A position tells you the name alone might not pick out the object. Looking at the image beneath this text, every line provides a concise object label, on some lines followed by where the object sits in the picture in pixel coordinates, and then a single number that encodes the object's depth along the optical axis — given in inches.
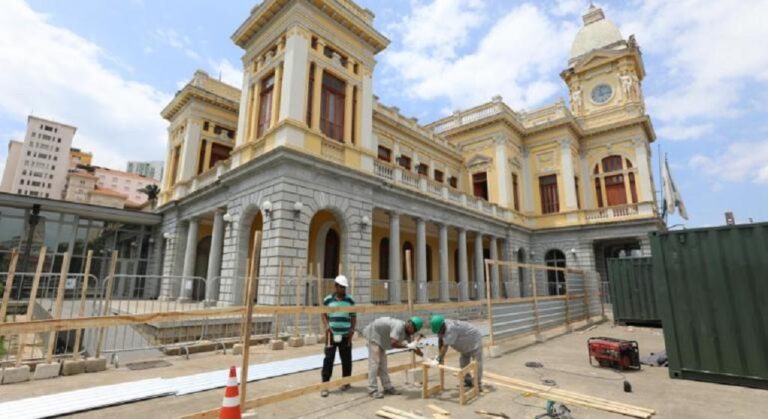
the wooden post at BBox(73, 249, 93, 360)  263.4
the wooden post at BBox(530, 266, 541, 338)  416.2
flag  1002.7
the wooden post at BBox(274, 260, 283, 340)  376.2
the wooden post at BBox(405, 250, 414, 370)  281.4
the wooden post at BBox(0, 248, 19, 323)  238.2
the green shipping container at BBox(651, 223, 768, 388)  235.6
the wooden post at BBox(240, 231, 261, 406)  166.4
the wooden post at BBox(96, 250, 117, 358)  278.7
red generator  284.0
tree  1325.5
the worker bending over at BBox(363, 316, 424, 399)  214.7
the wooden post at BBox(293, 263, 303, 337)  385.7
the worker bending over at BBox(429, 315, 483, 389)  225.6
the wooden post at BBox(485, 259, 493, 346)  332.8
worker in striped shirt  227.0
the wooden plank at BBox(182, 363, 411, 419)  155.8
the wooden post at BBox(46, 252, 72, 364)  249.0
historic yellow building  522.6
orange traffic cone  135.2
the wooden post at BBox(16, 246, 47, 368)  238.2
